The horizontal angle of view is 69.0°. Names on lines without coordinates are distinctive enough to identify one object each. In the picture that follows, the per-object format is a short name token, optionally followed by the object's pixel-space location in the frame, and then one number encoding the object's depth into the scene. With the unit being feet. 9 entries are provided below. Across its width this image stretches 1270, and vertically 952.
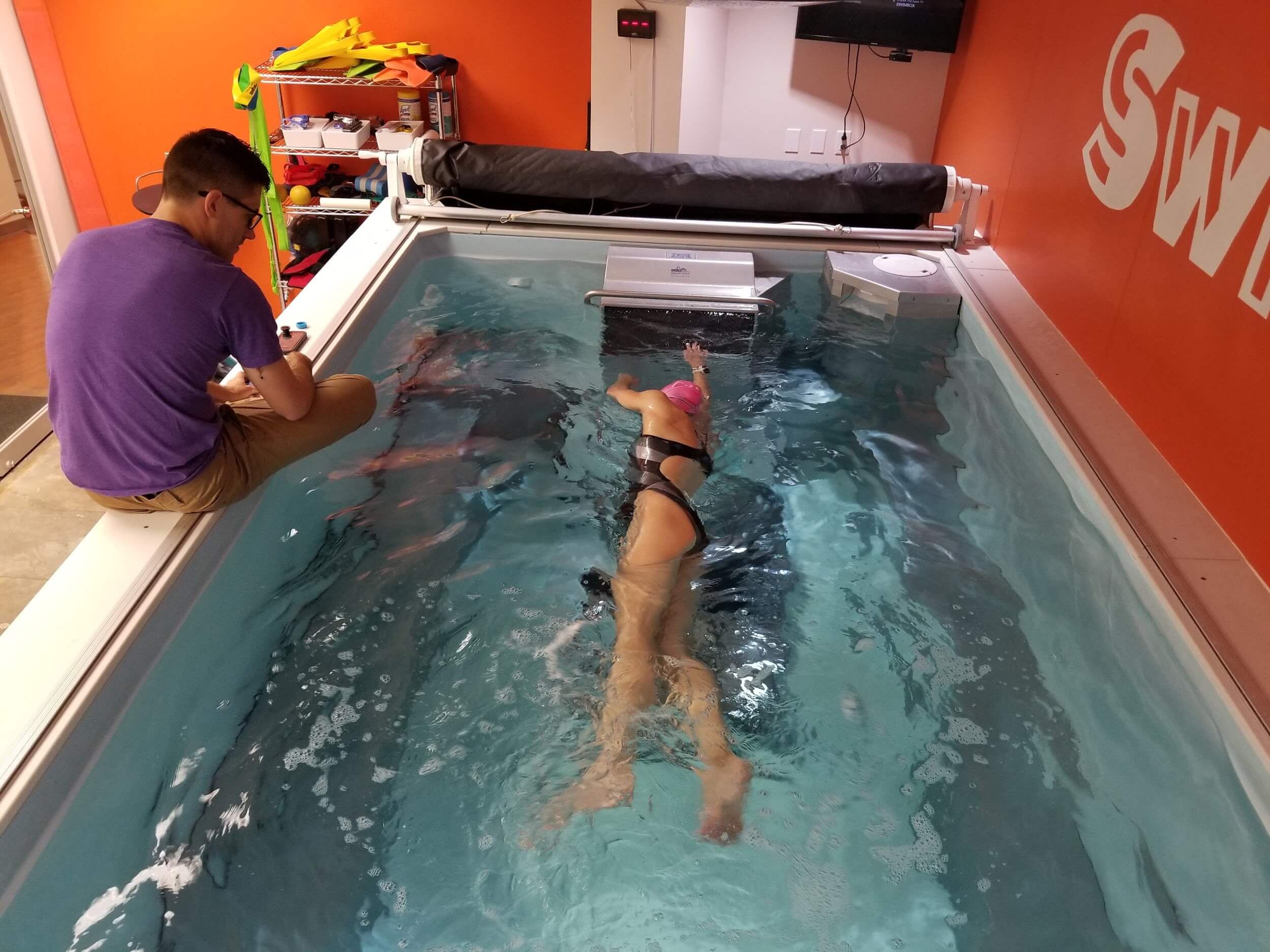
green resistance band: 11.73
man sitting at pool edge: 5.22
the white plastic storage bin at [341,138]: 13.56
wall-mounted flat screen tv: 13.37
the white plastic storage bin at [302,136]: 13.61
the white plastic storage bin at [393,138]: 13.57
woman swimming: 5.17
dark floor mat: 11.69
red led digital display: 13.01
